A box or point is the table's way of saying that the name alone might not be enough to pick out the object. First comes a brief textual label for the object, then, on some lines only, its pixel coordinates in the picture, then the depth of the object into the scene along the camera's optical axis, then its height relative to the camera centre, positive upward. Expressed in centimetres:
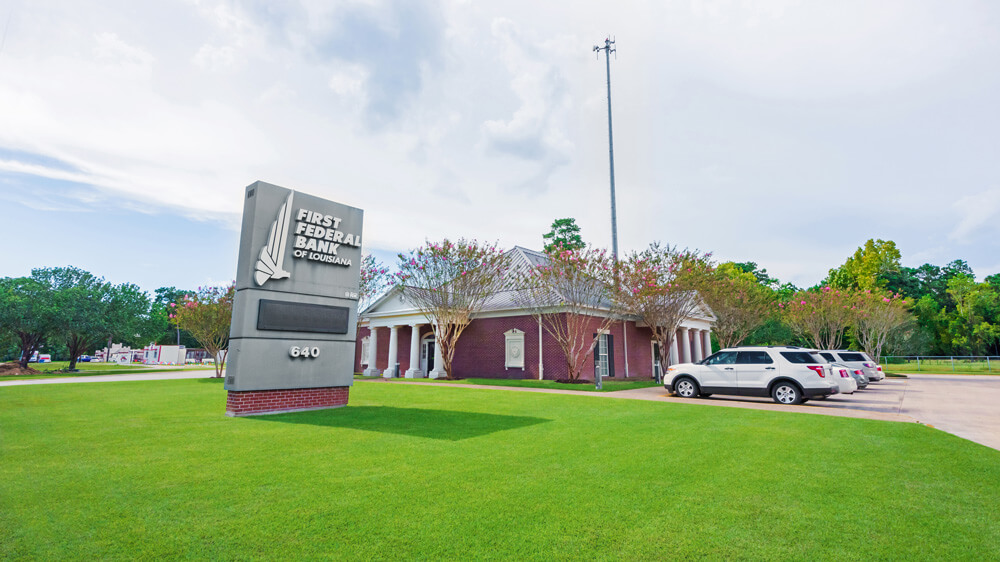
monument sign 1079 +117
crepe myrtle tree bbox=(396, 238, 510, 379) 2391 +363
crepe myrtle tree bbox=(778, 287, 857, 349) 3469 +320
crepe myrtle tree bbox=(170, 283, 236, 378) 2666 +210
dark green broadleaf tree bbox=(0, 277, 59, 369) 3425 +281
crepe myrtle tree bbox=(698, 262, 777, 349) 2780 +306
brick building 2367 +49
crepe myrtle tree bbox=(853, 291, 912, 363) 3541 +294
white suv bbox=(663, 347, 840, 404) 1334 -58
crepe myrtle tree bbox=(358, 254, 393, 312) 3344 +505
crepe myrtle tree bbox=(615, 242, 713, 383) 2195 +318
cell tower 2980 +1326
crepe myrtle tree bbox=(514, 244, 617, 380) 2142 +267
